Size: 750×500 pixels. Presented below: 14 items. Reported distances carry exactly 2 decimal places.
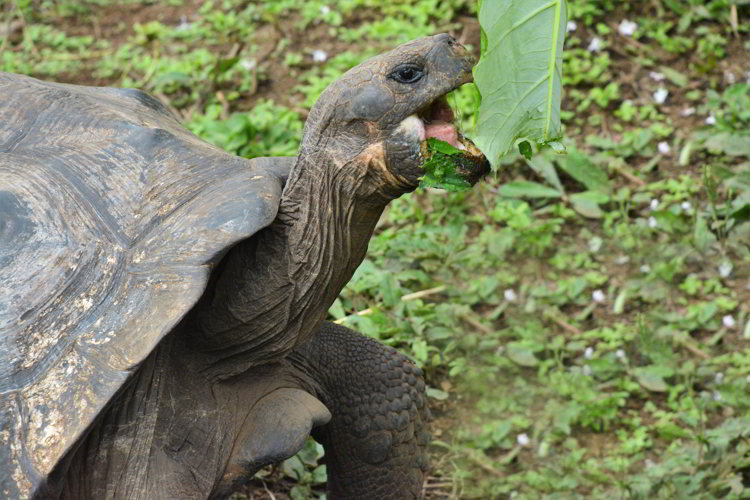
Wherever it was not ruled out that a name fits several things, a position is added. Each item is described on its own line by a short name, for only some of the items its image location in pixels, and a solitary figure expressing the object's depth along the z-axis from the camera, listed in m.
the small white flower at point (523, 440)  7.59
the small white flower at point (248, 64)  11.77
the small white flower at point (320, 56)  11.79
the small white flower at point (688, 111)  10.67
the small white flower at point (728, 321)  8.42
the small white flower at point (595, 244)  9.38
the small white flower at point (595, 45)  11.48
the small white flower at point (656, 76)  11.13
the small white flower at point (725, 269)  8.88
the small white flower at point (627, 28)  11.73
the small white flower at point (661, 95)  10.80
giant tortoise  4.48
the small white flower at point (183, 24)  12.73
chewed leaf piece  4.66
